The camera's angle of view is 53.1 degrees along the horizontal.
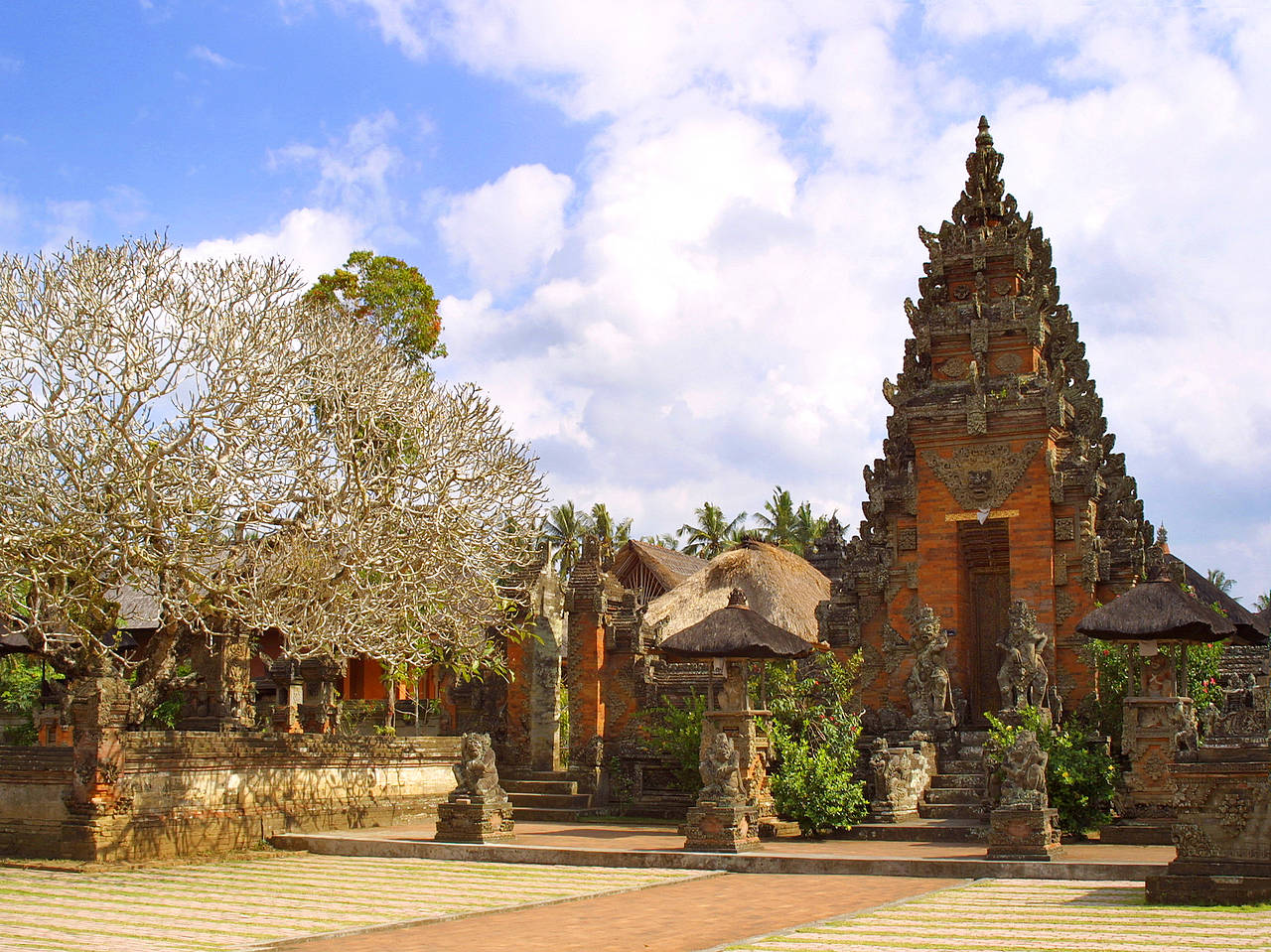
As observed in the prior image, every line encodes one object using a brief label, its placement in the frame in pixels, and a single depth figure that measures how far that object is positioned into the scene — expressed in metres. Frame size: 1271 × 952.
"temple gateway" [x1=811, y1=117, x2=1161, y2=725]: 20.83
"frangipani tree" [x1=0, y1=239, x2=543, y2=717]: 16.81
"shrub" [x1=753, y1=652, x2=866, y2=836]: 16.83
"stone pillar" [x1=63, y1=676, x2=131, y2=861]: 15.12
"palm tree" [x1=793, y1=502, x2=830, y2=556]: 55.94
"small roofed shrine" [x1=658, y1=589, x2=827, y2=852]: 17.16
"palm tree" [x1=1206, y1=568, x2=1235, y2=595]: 58.73
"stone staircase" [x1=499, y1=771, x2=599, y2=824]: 20.98
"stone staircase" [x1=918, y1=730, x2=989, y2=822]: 18.20
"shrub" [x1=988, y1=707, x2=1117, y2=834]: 15.98
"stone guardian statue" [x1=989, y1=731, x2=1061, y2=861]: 13.24
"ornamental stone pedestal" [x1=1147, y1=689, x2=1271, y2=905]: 9.76
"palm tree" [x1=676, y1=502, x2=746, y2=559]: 57.88
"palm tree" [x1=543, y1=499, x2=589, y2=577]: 52.69
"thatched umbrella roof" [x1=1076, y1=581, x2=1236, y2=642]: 16.03
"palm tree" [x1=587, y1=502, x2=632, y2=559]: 54.87
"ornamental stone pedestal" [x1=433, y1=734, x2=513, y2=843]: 16.19
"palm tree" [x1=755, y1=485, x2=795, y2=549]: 56.06
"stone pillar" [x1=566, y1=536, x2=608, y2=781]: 21.70
